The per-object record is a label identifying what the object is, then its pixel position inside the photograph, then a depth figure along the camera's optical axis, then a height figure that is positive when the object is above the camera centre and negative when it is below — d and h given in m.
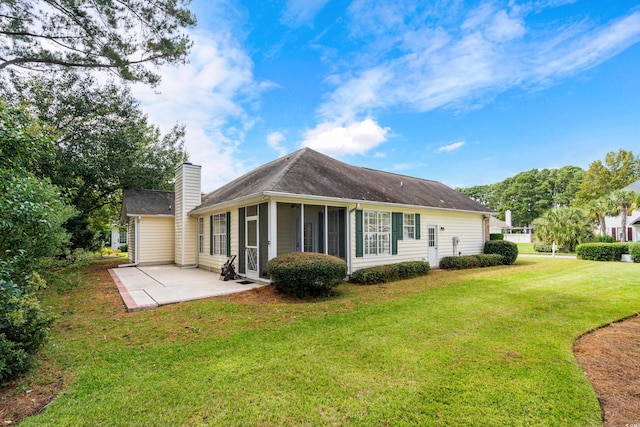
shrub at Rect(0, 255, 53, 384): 2.93 -1.13
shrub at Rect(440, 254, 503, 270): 13.01 -1.73
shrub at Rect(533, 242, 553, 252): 22.21 -1.86
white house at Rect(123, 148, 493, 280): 9.38 +0.32
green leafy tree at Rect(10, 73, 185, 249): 14.73 +4.78
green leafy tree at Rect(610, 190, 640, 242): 20.95 +1.51
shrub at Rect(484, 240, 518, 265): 14.77 -1.37
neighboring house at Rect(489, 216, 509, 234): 41.34 -0.36
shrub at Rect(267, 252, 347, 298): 7.02 -1.16
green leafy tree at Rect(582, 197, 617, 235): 21.72 +0.98
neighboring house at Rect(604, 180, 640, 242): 26.16 -0.40
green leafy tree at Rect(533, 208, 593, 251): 21.31 -0.40
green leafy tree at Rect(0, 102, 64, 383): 3.01 +0.00
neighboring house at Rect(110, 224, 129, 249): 31.77 -1.16
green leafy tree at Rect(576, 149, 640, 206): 34.50 +5.94
